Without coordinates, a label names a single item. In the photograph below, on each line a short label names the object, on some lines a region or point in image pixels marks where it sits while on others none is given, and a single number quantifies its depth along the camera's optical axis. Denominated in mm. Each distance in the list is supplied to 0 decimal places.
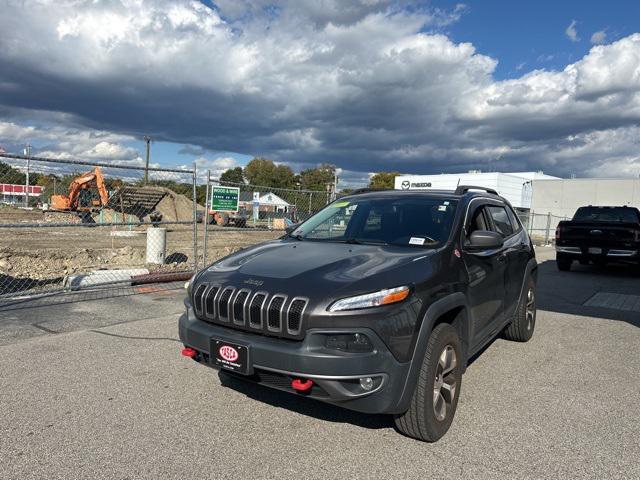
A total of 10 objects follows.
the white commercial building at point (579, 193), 45375
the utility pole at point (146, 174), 8177
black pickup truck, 11742
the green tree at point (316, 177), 103319
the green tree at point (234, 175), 108225
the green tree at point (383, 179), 106688
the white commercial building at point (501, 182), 56406
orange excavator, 26625
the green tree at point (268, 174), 107281
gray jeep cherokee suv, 2865
